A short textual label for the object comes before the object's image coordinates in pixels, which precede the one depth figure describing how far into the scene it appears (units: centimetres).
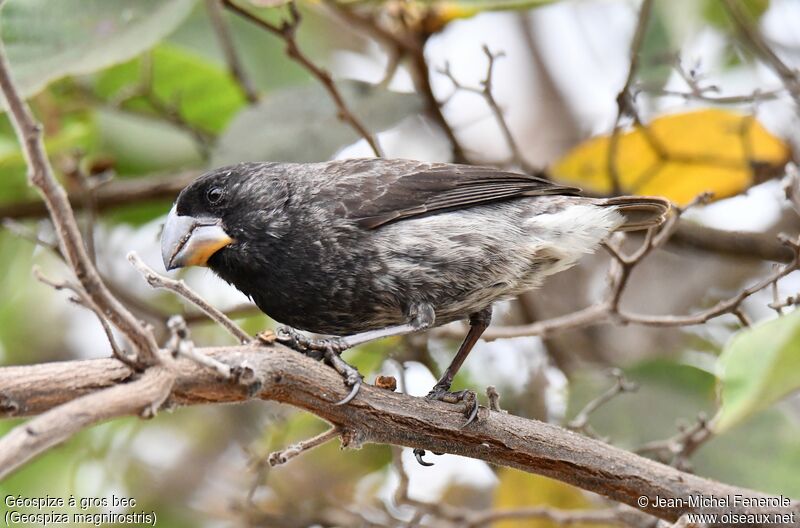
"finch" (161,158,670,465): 561
